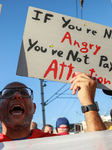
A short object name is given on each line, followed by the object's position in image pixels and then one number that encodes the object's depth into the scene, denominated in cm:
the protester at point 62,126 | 358
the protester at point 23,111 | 155
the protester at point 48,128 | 433
